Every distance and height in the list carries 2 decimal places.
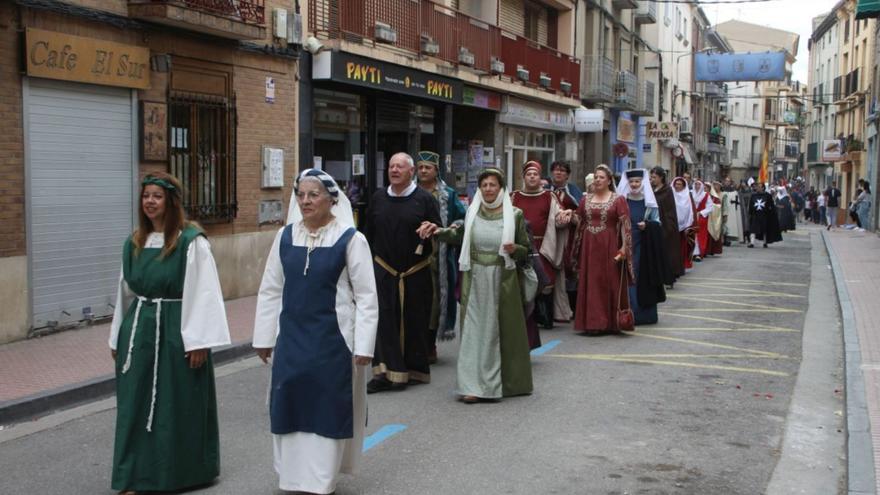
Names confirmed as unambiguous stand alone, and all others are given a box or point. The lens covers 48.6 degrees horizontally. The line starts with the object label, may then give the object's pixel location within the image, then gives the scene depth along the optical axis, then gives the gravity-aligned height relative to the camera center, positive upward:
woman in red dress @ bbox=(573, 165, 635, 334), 10.69 -0.77
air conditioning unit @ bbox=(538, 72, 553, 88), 25.92 +2.85
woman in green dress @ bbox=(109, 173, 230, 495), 5.19 -0.86
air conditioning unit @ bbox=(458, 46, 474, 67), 20.75 +2.77
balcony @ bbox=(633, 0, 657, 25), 38.56 +6.95
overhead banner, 38.78 +4.96
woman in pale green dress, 7.59 -0.89
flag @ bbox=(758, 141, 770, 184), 45.09 +0.81
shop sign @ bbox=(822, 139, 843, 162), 45.09 +1.85
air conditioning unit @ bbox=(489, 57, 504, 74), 22.47 +2.80
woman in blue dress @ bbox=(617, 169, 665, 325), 11.66 -0.36
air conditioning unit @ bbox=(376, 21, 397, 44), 17.14 +2.69
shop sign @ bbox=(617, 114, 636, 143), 36.50 +2.23
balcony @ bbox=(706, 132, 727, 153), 61.42 +2.97
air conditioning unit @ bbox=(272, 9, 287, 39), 14.20 +2.35
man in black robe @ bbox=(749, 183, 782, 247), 25.78 -0.81
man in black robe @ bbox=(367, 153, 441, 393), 7.89 -0.75
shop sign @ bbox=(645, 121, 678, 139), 37.81 +2.26
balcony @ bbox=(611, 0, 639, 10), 35.21 +6.69
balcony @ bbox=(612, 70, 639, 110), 34.38 +3.45
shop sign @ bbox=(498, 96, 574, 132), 24.33 +1.93
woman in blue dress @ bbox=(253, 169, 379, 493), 5.09 -0.81
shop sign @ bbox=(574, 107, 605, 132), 29.70 +2.05
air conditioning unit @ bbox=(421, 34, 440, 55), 19.16 +2.75
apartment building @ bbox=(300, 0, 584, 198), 16.22 +2.05
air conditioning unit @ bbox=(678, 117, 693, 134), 50.59 +3.29
